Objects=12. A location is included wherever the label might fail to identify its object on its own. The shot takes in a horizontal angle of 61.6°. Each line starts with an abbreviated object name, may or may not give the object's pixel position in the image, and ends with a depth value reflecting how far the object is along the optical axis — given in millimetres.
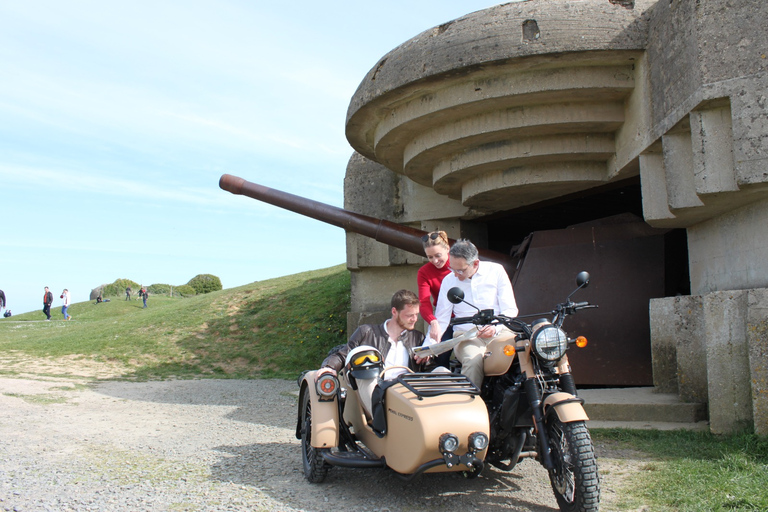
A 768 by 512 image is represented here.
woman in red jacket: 4055
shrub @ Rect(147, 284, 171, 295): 36991
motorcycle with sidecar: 3057
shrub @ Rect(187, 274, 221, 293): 33938
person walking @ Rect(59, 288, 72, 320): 23720
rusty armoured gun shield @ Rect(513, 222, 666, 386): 6543
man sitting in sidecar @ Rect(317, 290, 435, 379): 3973
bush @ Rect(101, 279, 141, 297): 34562
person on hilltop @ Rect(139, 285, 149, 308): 26709
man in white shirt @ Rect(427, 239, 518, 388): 3936
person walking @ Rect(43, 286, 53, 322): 23906
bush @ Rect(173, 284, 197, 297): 33684
